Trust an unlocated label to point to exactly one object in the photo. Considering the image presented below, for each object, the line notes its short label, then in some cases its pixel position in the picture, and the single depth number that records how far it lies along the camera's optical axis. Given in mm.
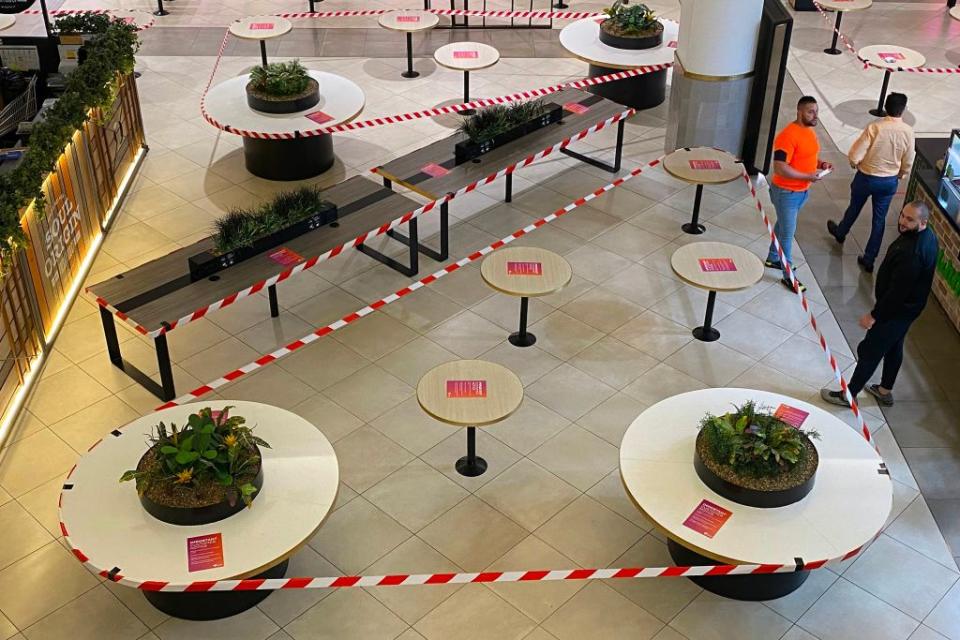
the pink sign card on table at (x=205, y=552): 5664
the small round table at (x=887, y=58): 12711
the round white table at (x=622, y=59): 12211
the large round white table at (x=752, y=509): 5848
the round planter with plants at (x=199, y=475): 5844
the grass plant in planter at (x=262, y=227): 8344
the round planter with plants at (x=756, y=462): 6020
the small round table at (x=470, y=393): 6797
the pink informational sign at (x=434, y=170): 9820
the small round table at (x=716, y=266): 8227
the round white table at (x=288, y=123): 10688
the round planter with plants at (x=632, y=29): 12453
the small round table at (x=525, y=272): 8102
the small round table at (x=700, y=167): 9875
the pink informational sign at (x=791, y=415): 6648
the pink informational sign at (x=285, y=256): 8516
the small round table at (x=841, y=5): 14688
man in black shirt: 7379
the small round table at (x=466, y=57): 12164
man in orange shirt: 8969
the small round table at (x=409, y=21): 13141
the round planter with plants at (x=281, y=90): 10773
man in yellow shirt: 9461
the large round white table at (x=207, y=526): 5691
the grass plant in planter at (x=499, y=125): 10102
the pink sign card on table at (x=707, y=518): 5906
